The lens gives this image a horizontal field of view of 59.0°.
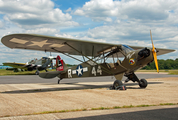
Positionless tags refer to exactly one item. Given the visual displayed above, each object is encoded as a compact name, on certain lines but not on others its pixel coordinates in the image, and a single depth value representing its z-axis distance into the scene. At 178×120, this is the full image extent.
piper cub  8.66
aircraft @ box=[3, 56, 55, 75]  36.60
